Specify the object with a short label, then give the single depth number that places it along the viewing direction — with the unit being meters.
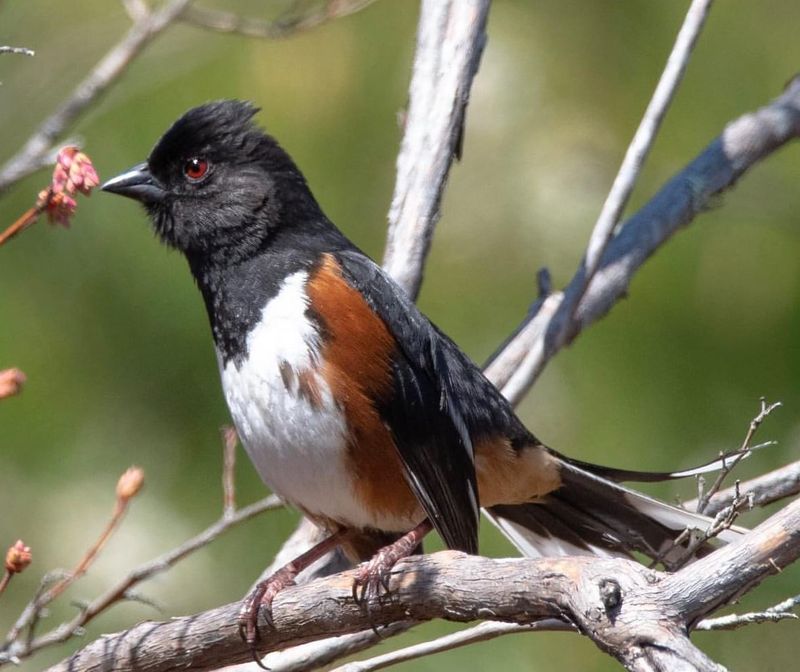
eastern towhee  6.02
